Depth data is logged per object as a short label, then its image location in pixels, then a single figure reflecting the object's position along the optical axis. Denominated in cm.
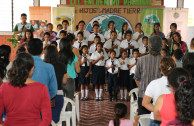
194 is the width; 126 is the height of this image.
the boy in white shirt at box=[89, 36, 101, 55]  634
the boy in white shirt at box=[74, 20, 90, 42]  660
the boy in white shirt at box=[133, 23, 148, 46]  688
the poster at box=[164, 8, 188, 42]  877
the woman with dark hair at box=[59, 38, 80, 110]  367
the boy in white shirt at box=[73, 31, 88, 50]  630
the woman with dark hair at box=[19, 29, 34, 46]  562
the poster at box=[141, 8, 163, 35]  838
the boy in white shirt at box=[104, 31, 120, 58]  646
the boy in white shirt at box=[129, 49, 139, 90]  598
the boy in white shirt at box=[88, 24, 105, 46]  659
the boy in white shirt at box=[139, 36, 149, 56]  636
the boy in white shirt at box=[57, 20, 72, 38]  671
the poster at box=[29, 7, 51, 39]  891
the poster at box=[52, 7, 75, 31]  837
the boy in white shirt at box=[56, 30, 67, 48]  582
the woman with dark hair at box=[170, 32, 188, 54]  594
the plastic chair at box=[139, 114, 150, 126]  269
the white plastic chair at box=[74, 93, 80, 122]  428
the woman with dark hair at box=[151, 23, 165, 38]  665
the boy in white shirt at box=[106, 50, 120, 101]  593
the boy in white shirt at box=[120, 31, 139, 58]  647
